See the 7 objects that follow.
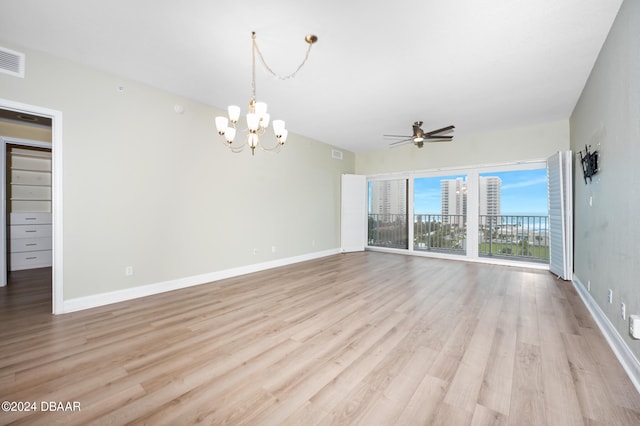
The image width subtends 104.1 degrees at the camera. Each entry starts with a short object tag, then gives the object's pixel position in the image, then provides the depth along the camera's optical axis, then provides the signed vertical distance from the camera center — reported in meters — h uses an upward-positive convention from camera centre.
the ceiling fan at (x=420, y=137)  4.32 +1.36
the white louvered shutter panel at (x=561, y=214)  4.07 -0.01
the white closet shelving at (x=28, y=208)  4.67 +0.10
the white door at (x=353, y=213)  6.91 +0.01
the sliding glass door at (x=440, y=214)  5.99 -0.02
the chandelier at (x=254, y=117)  2.58 +1.04
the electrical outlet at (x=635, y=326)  1.65 -0.76
